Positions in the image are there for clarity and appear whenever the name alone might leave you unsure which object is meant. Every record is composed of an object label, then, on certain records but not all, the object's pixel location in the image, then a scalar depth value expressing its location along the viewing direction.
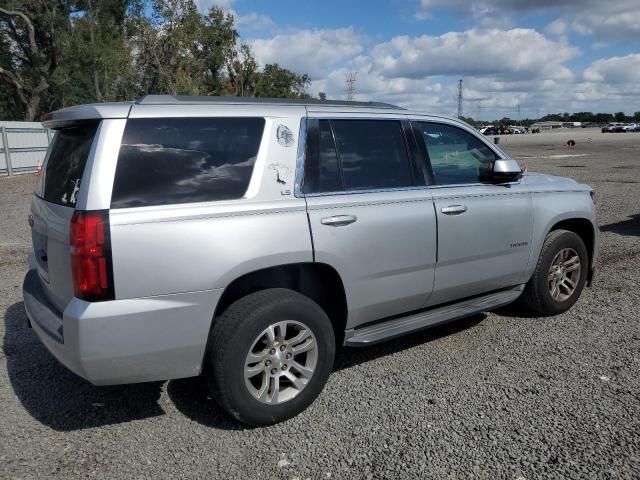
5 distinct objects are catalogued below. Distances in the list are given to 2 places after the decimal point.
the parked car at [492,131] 84.38
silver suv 2.92
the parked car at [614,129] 86.75
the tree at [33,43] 33.78
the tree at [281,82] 58.69
